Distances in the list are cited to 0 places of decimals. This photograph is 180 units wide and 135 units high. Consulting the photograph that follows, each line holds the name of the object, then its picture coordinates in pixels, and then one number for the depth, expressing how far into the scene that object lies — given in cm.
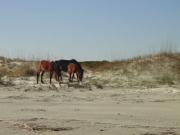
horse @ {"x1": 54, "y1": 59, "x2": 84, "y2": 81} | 2728
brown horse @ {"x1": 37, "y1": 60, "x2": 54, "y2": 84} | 2775
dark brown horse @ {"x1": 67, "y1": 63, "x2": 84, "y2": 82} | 2703
